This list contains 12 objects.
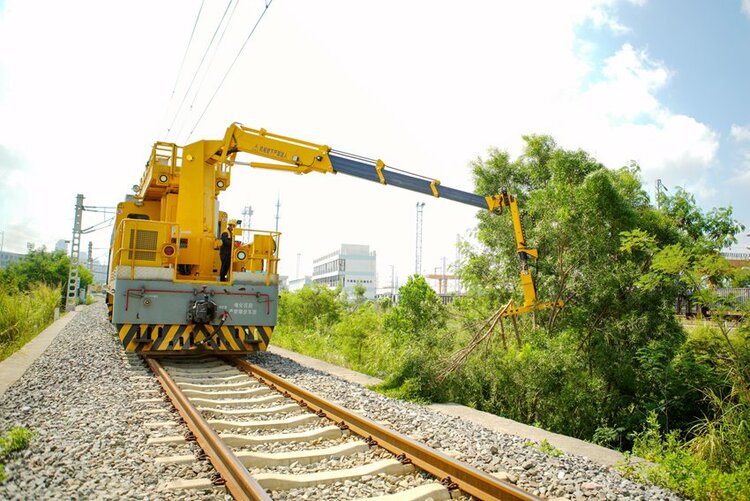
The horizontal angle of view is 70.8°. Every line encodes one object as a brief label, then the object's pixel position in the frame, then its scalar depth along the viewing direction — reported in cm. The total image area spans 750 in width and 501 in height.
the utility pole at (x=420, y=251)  7752
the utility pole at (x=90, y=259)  6488
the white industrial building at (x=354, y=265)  11256
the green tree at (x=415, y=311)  1325
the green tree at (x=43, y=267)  4222
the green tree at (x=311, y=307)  2491
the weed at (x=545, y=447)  552
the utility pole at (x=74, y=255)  3152
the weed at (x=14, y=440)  465
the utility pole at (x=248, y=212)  7794
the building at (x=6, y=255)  16819
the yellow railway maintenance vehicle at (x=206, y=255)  1006
